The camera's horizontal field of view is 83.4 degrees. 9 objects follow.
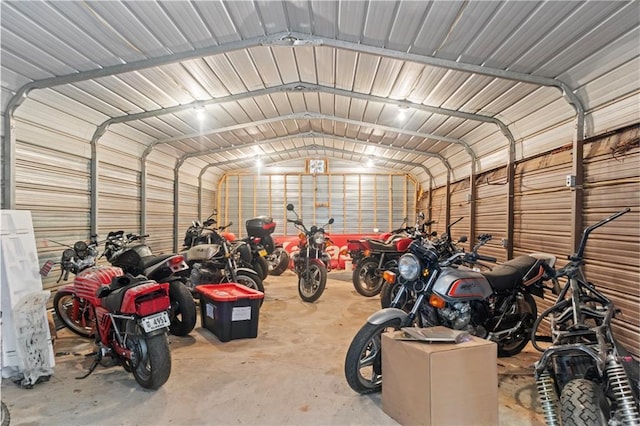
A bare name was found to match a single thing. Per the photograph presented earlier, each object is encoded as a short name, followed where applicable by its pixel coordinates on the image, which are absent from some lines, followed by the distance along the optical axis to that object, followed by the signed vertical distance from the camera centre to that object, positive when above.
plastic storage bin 3.69 -1.07
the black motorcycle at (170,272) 3.56 -0.62
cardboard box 1.98 -0.97
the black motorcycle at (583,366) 1.75 -0.83
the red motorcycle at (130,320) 2.54 -0.83
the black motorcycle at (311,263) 5.40 -0.80
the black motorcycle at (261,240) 6.42 -0.53
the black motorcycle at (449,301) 2.50 -0.70
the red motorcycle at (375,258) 5.52 -0.74
